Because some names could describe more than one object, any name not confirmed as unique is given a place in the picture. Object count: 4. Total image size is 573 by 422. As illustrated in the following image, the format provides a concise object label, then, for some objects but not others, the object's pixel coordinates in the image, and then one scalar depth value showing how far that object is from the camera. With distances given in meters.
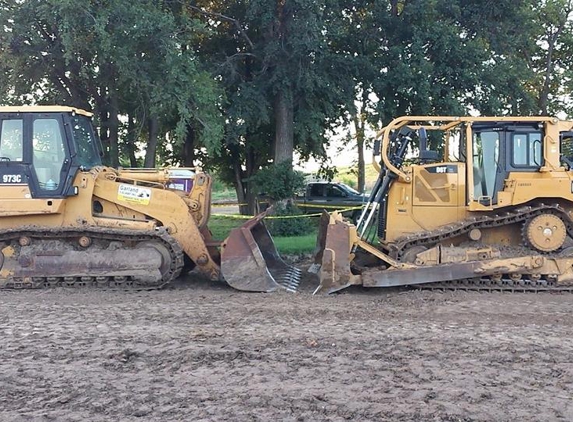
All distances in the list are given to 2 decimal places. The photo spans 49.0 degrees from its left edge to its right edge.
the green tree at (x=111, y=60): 15.08
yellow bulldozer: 9.97
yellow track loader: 10.08
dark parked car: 23.83
